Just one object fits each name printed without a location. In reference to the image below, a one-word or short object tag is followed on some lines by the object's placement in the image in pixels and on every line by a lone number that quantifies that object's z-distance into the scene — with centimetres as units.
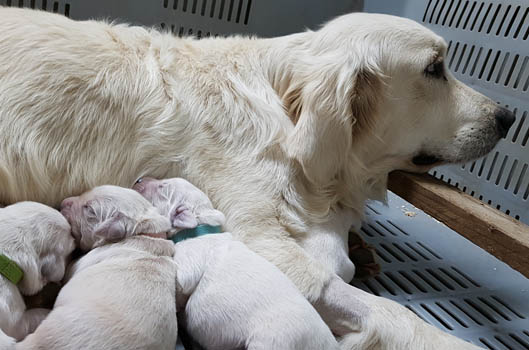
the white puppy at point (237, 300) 66
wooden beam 78
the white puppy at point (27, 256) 65
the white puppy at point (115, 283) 62
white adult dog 74
